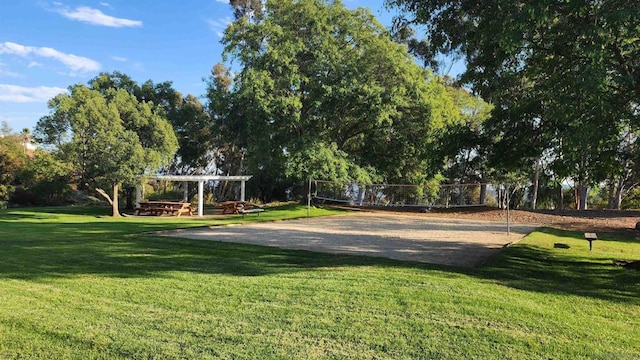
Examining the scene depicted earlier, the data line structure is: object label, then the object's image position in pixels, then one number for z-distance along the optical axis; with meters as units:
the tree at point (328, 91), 23.16
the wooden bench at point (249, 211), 20.44
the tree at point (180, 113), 29.05
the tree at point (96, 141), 21.39
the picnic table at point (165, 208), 23.03
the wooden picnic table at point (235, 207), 22.77
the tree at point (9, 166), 28.64
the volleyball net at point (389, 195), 24.53
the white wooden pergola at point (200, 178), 23.80
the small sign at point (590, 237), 9.42
